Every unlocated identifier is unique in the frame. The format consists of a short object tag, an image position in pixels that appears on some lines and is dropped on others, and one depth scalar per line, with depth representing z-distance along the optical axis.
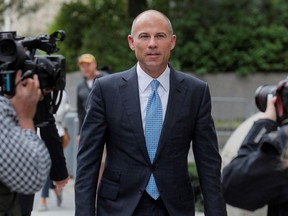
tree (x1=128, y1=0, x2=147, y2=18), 24.41
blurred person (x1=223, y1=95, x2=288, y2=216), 4.05
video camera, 4.50
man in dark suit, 5.92
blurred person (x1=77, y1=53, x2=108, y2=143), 11.98
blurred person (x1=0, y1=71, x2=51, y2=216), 4.33
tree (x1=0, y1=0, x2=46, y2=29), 26.30
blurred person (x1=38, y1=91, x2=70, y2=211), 11.36
